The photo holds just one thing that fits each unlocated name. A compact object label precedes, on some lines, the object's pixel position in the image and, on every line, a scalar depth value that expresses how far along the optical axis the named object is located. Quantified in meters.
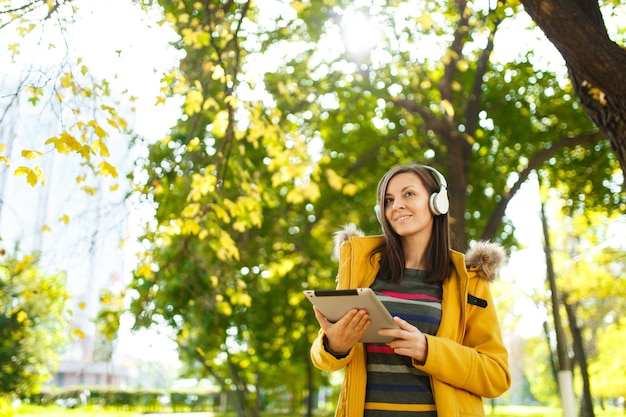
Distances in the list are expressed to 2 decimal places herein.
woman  2.41
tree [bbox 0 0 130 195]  4.44
